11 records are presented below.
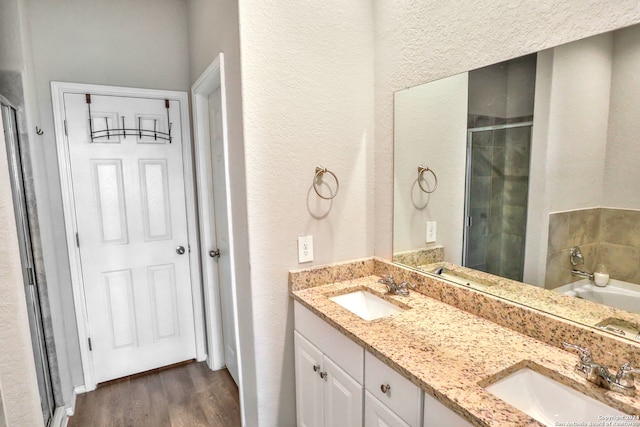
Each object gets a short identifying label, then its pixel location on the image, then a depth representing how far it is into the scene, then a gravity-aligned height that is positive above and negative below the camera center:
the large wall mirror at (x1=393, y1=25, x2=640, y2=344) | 1.07 -0.01
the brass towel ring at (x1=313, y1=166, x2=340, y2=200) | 1.79 +0.01
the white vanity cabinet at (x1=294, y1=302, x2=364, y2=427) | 1.35 -0.86
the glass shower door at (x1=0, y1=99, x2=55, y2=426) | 1.83 -0.41
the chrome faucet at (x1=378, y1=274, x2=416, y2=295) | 1.69 -0.54
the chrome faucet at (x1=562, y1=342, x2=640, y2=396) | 0.92 -0.56
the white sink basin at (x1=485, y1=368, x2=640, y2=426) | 0.95 -0.66
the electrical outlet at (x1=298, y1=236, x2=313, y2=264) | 1.79 -0.37
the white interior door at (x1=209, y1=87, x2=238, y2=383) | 2.32 -0.32
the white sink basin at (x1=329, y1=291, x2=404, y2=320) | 1.75 -0.65
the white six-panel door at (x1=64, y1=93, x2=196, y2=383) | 2.39 -0.37
